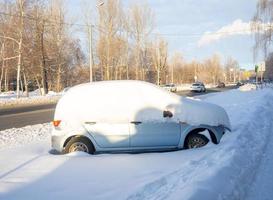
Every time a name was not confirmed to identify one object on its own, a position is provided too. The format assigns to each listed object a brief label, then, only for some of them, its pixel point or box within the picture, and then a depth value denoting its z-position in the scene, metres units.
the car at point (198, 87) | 43.63
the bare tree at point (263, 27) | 25.21
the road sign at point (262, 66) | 29.02
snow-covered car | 6.36
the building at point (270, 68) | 55.92
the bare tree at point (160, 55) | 55.01
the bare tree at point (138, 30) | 47.61
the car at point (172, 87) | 45.57
